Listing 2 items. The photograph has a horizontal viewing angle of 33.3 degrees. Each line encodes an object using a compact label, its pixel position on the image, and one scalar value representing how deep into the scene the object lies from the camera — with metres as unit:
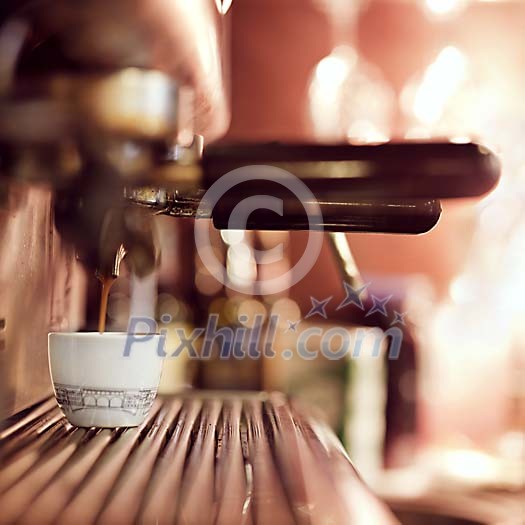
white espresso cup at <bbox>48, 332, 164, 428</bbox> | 0.54
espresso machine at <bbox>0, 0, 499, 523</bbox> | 0.35
